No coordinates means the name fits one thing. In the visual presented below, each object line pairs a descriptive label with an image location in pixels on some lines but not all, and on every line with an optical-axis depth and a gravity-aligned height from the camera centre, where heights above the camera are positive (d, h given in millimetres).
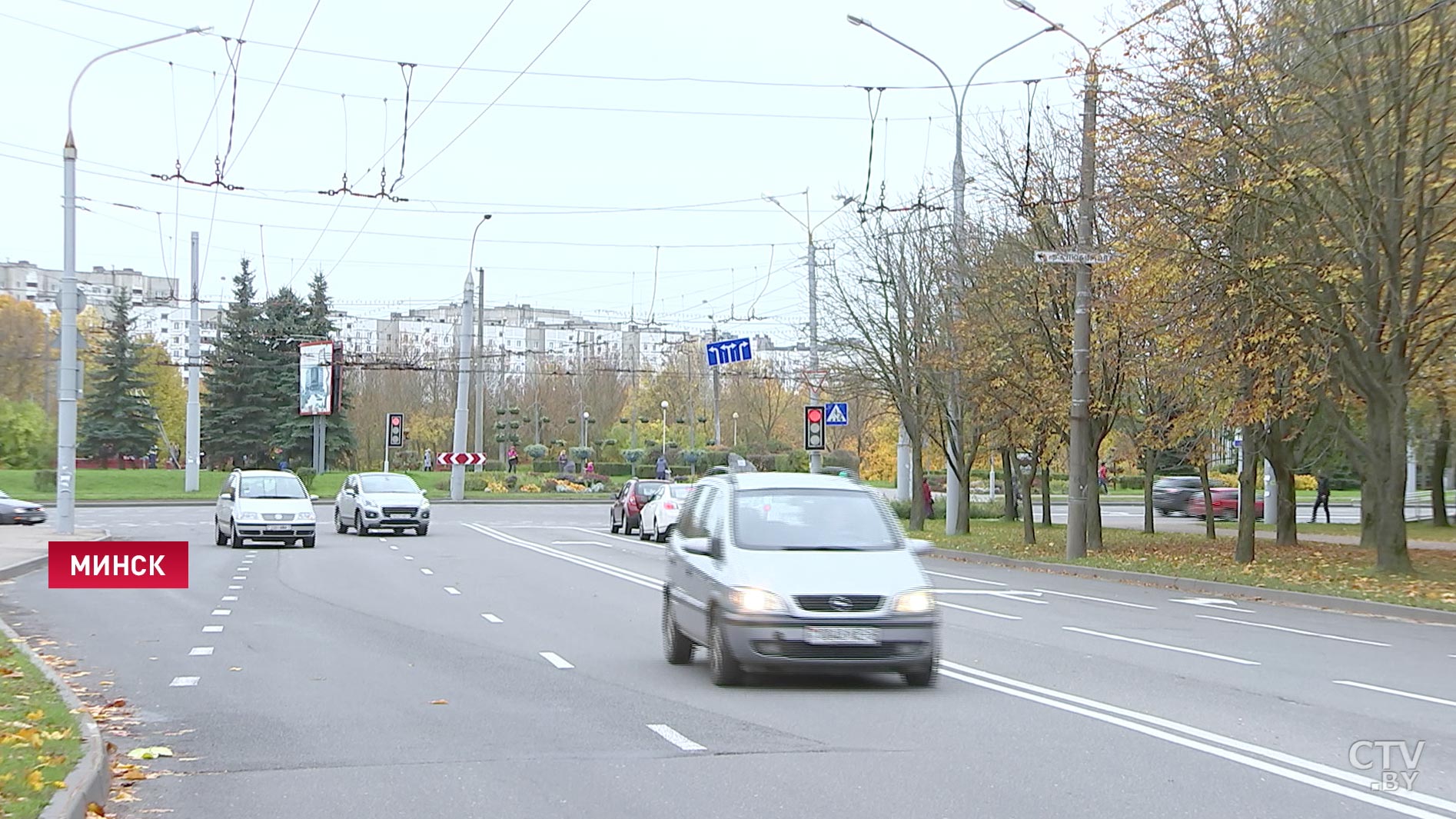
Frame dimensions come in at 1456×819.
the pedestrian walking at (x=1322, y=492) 49188 -1036
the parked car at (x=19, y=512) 40594 -1612
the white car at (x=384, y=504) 36250 -1171
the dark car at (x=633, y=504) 39906 -1248
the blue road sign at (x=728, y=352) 41781 +3031
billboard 63156 +3309
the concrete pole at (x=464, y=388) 58281 +2714
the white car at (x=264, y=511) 30484 -1146
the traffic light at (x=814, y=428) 34625 +723
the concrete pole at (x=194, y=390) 55803 +2534
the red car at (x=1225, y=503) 57469 -1646
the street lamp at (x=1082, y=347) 25906 +2069
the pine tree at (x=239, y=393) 73125 +3135
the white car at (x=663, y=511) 36562 -1334
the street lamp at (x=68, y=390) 29047 +1281
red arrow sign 59062 -84
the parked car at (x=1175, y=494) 60406 -1361
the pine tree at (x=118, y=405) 77375 +2612
